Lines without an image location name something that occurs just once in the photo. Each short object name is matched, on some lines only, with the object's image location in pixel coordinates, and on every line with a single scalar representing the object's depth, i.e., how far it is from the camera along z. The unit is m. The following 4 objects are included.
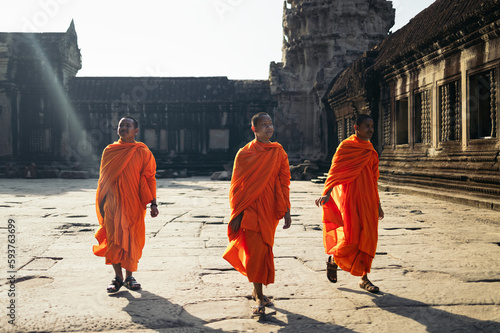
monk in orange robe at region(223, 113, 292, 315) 3.21
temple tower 22.02
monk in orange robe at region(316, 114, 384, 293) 3.60
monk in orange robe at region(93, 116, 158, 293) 3.68
